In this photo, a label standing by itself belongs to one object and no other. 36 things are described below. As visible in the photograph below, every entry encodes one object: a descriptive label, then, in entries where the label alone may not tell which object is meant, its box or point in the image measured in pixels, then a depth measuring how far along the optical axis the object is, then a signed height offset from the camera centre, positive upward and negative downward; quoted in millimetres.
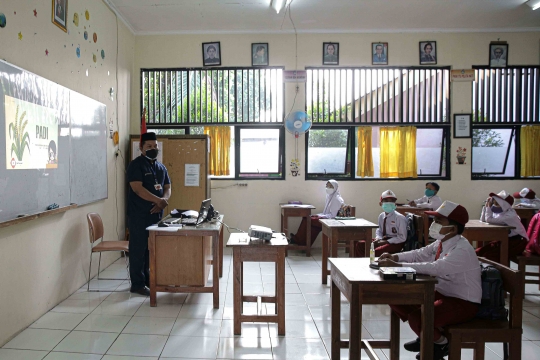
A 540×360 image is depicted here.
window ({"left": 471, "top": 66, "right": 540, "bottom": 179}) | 6559 +986
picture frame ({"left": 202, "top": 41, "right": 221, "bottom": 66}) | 6430 +1943
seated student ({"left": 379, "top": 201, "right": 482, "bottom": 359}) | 2180 -637
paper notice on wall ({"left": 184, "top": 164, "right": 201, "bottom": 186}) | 5875 -109
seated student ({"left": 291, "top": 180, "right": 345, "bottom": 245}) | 5907 -696
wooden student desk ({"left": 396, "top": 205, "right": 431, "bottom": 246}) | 5641 -603
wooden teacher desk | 3613 -908
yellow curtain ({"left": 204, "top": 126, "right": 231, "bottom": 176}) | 6457 +341
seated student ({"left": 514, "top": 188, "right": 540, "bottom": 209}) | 5953 -451
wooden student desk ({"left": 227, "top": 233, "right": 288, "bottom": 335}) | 3027 -795
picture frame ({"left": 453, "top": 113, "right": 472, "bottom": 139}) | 6516 +748
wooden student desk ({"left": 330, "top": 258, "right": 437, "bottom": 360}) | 2076 -695
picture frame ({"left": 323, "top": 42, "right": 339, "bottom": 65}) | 6457 +1962
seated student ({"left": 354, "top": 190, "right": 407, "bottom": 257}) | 4320 -719
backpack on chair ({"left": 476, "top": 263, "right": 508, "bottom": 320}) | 2211 -745
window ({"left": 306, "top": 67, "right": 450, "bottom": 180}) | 6574 +967
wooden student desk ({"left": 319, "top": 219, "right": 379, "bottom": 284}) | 4098 -684
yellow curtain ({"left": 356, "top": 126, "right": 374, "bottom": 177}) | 6523 +259
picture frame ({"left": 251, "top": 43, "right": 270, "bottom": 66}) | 6438 +1950
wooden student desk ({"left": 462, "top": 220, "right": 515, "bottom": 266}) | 4059 -676
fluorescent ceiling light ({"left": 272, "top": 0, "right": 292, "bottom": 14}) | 5188 +2274
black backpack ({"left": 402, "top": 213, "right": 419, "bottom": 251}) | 4258 -753
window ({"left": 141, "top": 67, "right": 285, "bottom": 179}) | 6523 +1103
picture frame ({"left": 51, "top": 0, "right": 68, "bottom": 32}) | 3621 +1501
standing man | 3979 -441
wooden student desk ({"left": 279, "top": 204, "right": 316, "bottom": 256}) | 5941 -715
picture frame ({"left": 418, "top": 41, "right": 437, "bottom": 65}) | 6477 +1998
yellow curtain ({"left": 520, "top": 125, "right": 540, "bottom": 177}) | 6504 +345
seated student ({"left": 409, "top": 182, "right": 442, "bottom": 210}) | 5965 -475
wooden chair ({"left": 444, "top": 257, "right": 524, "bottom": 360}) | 2090 -896
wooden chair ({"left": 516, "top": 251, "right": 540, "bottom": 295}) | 3820 -902
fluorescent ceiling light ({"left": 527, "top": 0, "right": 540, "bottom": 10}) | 5398 +2386
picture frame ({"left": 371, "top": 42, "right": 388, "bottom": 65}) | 6473 +1974
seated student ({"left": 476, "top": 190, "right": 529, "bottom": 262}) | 4188 -712
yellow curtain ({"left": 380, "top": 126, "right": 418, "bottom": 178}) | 6512 +297
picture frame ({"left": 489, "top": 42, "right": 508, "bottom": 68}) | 6477 +2005
